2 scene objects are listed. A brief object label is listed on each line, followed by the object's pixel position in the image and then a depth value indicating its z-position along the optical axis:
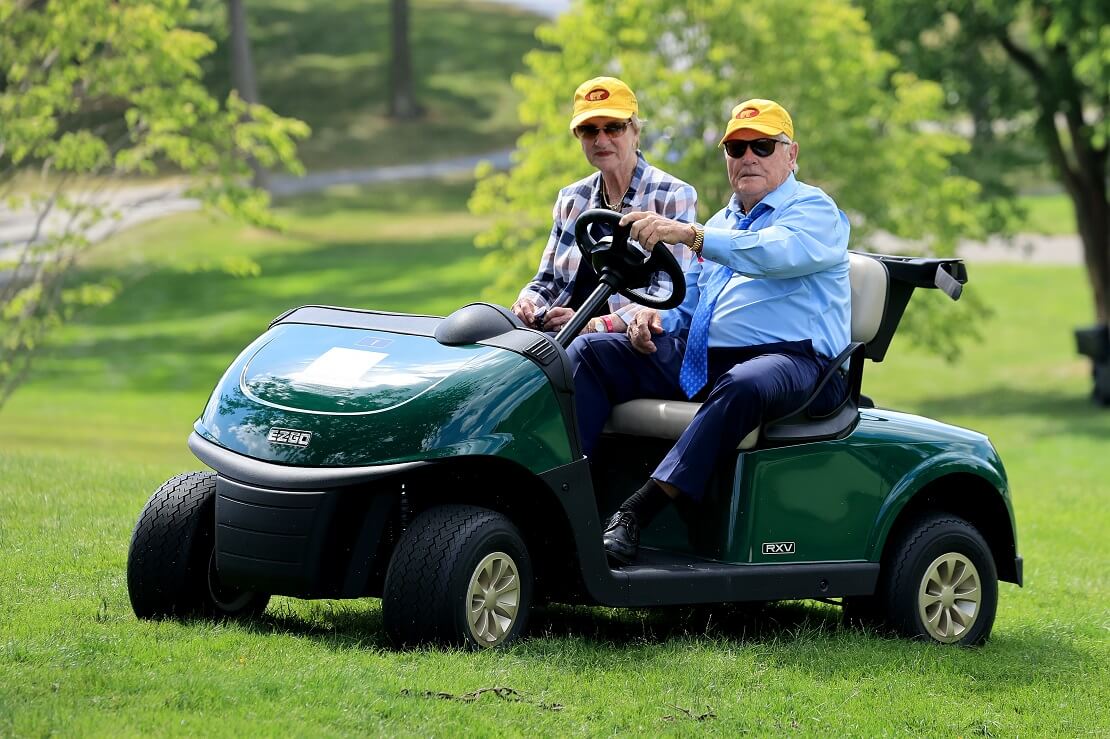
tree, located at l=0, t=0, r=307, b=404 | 27.94
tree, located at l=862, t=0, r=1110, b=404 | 40.70
